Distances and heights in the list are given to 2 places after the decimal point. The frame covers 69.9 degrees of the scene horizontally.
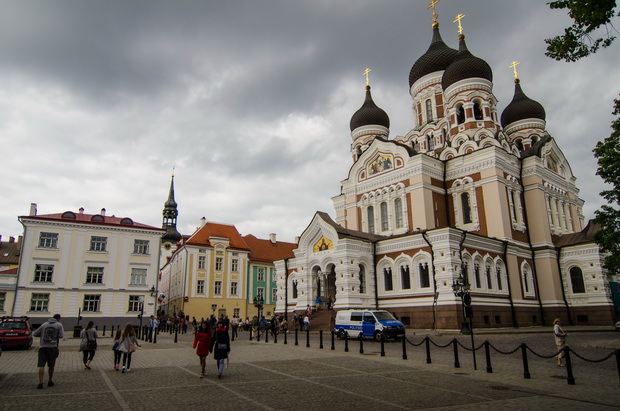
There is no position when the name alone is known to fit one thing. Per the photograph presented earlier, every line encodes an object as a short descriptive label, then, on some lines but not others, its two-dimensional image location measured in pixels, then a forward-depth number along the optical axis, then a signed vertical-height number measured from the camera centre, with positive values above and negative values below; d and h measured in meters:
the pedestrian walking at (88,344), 13.52 -0.79
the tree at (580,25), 9.31 +6.15
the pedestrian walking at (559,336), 13.95 -0.76
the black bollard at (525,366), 11.61 -1.39
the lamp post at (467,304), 14.05 +0.26
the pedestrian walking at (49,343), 10.56 -0.60
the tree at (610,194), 20.36 +5.58
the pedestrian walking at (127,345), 13.09 -0.80
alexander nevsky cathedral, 30.00 +6.40
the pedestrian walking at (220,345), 11.90 -0.77
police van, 22.20 -0.52
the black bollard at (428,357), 14.49 -1.40
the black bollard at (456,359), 13.54 -1.39
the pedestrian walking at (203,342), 12.15 -0.70
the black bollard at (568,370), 10.58 -1.40
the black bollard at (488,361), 12.58 -1.35
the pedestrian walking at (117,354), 13.17 -1.07
